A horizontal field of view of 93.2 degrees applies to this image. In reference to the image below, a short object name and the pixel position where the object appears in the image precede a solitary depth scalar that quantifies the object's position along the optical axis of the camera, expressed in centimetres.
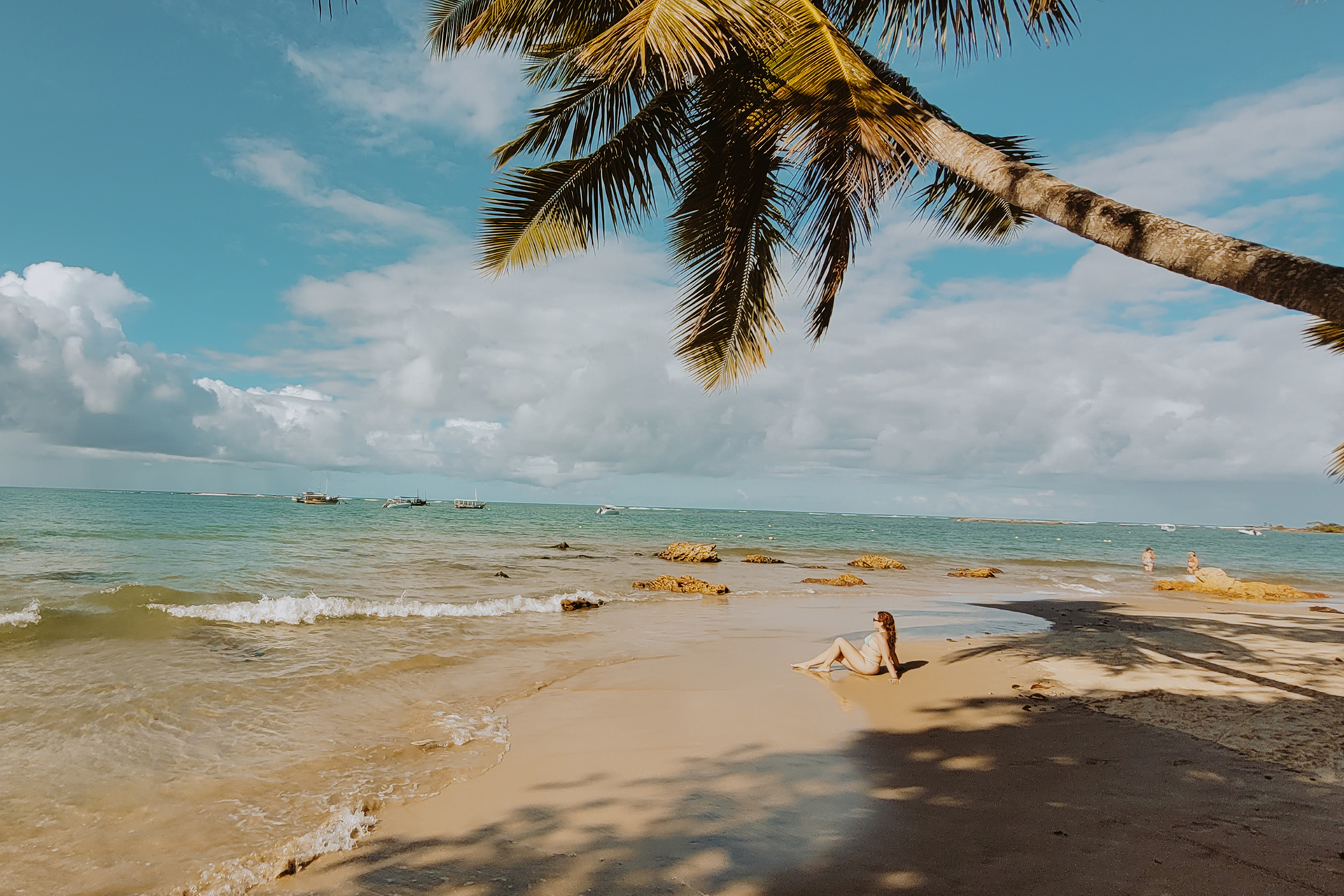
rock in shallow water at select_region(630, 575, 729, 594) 1500
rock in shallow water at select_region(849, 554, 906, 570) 2378
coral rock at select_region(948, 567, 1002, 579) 2236
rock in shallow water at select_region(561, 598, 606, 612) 1260
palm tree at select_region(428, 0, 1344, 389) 340
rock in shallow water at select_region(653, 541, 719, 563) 2339
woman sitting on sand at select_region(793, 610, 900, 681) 705
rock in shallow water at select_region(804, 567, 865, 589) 1773
